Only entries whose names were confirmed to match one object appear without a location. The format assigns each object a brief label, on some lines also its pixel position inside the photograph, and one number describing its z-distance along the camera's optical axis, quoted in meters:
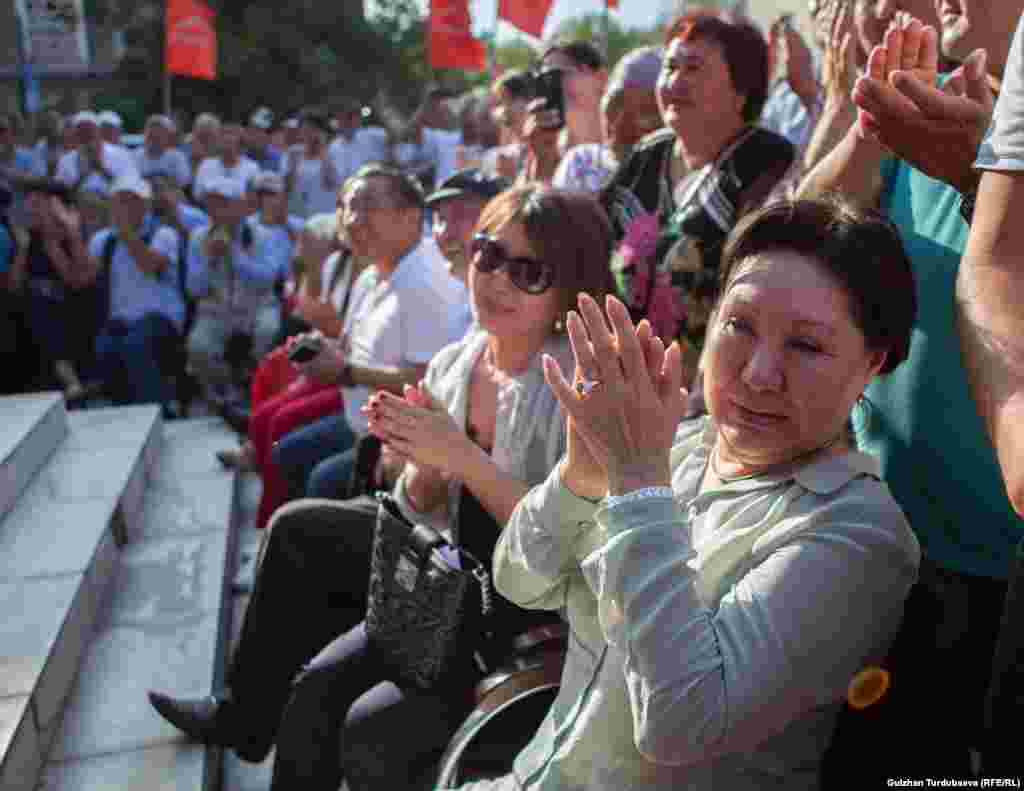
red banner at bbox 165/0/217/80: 8.80
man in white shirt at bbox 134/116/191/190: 9.70
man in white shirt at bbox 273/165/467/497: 3.59
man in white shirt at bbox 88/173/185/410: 6.46
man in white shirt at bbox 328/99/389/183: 9.85
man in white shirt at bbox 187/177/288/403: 6.37
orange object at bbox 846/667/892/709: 1.30
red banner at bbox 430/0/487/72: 7.90
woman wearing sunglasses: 2.08
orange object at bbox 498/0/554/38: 6.53
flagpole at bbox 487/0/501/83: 9.83
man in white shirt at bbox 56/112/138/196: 9.24
